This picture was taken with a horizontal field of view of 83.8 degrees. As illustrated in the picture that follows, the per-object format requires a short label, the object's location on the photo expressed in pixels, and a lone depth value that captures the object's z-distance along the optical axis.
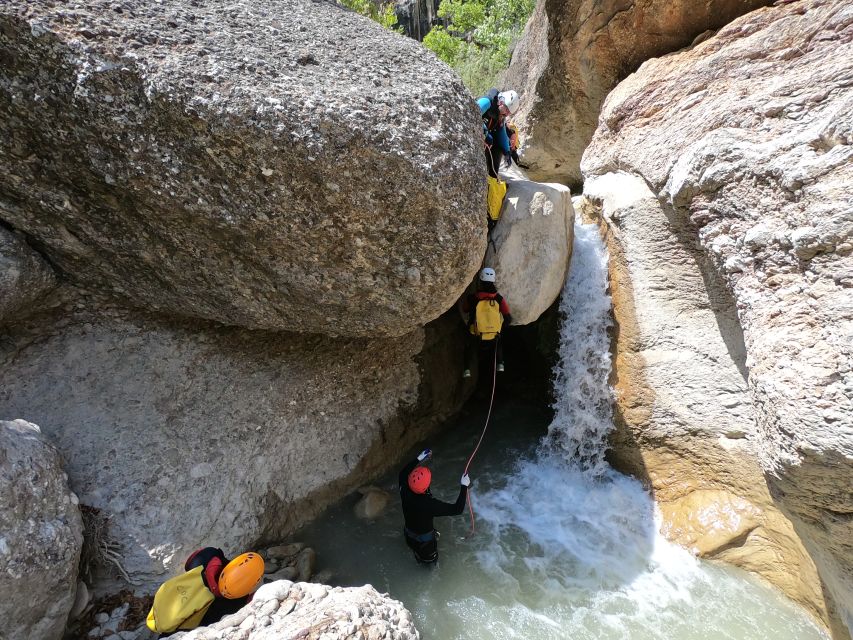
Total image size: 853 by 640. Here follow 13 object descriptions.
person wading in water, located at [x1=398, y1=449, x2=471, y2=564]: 4.34
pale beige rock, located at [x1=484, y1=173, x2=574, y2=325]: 5.41
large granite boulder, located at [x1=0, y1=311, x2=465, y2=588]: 4.18
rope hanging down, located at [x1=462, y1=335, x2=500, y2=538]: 5.76
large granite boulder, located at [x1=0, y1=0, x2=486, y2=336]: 3.42
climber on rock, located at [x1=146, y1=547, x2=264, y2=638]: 3.24
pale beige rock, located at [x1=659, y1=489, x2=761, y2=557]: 4.51
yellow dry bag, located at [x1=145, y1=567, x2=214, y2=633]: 3.22
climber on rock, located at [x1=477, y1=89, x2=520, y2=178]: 5.33
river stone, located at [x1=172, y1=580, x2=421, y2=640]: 2.76
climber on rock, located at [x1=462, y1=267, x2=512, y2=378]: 5.36
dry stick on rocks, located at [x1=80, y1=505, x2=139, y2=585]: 3.92
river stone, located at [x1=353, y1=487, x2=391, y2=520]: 5.06
